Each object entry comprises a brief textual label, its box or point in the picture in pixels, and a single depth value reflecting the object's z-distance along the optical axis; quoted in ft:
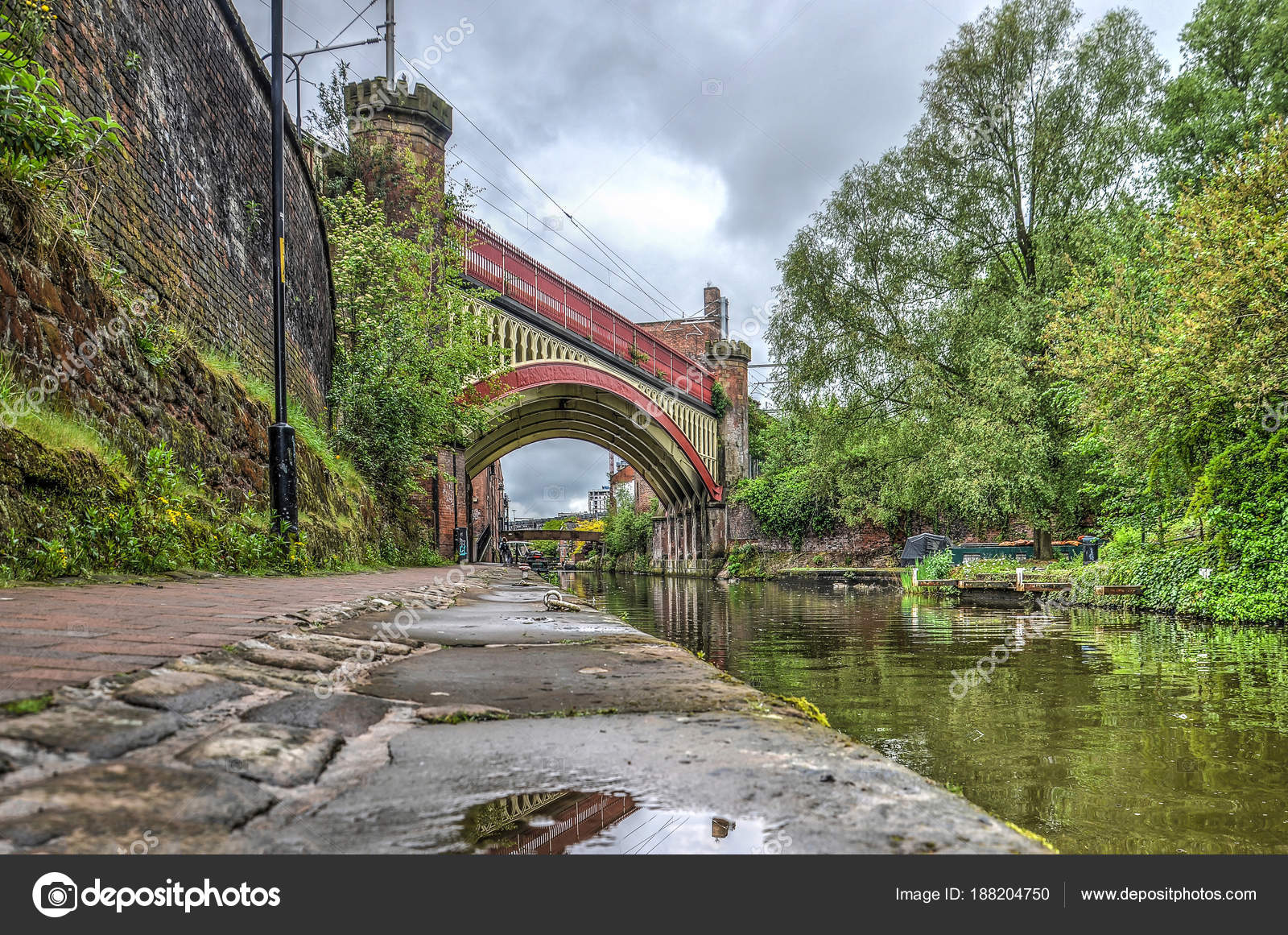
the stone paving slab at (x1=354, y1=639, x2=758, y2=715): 6.29
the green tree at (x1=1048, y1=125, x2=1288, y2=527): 27.94
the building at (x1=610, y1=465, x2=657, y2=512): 167.22
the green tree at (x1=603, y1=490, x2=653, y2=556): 165.17
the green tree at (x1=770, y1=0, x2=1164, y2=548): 49.60
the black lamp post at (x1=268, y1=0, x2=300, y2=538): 22.90
